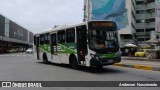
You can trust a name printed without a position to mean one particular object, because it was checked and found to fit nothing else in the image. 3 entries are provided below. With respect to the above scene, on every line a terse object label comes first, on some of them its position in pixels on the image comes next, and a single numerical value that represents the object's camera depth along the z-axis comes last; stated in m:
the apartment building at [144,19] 90.64
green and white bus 16.03
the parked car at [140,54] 37.60
